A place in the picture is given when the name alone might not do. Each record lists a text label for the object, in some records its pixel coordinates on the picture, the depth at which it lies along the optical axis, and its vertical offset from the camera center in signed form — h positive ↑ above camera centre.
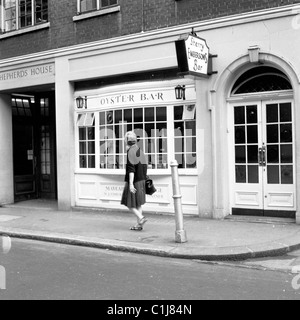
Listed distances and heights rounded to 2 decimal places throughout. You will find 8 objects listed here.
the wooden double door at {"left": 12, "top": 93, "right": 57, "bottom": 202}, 14.30 +0.16
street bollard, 7.39 -0.98
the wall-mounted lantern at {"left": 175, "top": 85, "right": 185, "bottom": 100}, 10.10 +1.27
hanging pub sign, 8.54 +1.81
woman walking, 8.40 -0.53
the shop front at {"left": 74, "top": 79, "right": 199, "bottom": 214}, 10.16 +0.26
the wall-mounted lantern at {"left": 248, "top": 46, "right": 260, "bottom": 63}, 8.97 +1.86
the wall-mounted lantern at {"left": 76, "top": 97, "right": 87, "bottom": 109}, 11.72 +1.27
